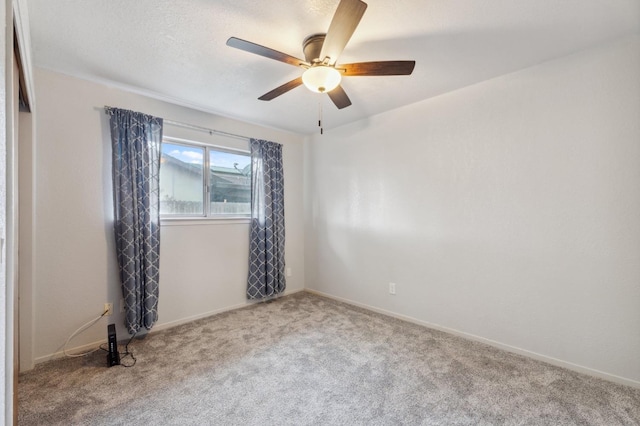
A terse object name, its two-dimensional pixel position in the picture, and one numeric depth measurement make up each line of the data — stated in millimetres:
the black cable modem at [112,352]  2129
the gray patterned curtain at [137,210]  2479
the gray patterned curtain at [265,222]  3508
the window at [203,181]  3000
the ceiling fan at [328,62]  1518
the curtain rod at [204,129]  2914
